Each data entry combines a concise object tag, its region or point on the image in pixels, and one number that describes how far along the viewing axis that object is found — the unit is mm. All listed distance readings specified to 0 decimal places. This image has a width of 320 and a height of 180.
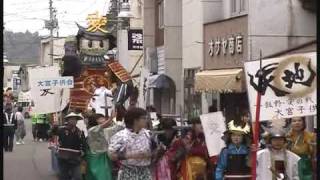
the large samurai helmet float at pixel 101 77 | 15000
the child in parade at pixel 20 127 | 24569
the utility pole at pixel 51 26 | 46125
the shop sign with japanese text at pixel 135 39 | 27516
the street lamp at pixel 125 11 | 29725
